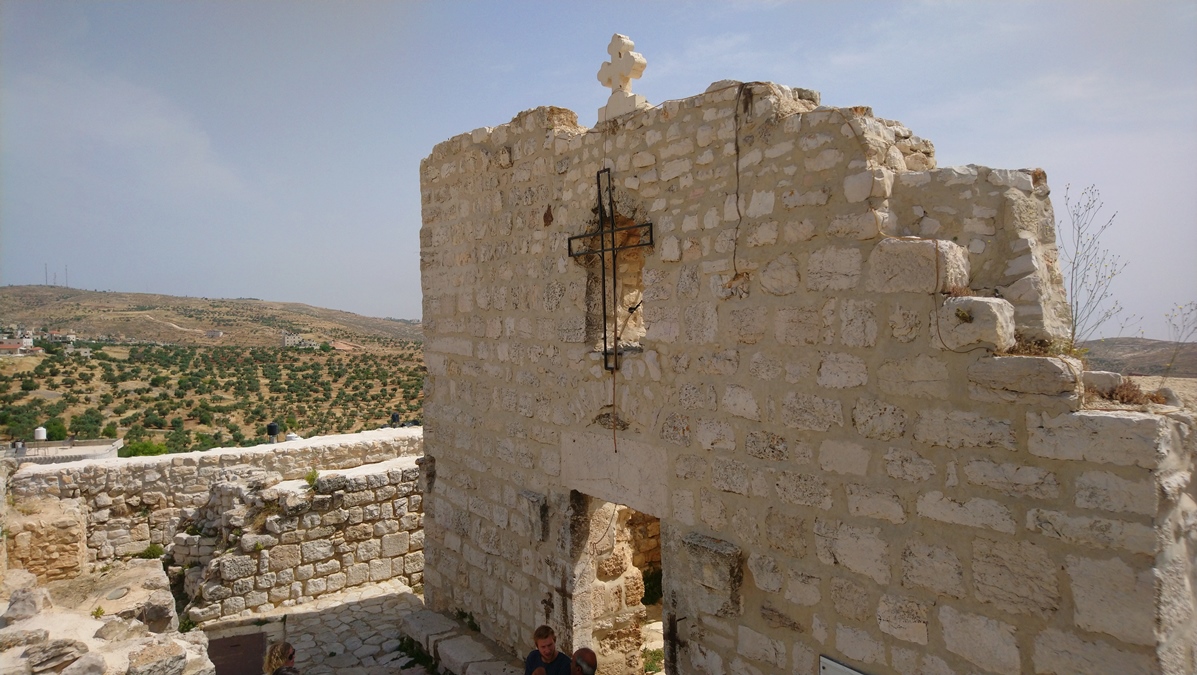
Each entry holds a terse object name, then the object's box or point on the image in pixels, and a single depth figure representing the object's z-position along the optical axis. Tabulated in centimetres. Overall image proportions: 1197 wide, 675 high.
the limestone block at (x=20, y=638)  414
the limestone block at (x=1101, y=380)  278
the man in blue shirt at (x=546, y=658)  423
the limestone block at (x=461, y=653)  542
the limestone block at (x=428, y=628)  587
